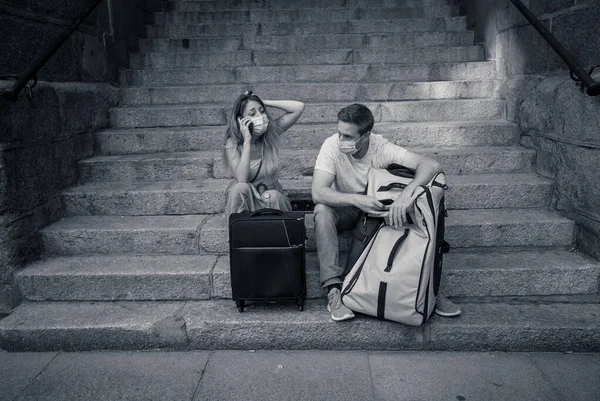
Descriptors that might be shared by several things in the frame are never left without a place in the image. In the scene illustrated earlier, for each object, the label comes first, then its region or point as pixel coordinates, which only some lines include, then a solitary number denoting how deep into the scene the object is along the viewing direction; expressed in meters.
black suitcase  2.94
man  2.98
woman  3.29
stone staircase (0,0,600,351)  3.03
